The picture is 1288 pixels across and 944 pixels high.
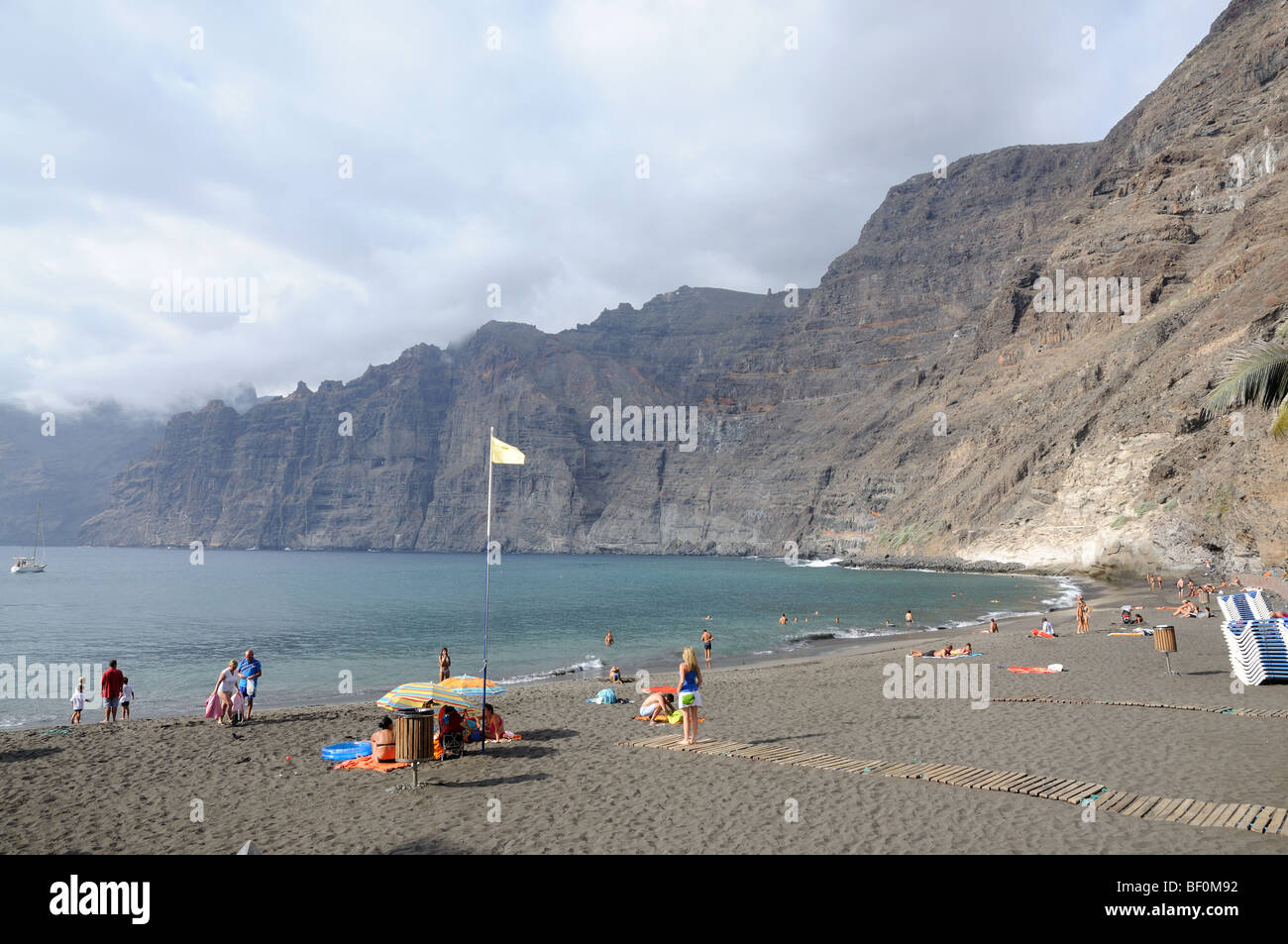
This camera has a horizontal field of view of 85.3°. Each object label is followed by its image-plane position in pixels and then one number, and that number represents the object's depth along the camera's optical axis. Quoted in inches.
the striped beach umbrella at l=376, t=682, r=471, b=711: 525.0
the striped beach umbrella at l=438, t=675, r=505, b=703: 539.2
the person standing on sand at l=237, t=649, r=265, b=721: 649.0
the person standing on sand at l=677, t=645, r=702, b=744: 494.9
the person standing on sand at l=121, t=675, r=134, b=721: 745.6
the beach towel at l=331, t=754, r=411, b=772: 471.9
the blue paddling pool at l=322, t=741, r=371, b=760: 504.1
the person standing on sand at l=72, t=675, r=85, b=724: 743.7
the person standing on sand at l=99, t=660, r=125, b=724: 698.8
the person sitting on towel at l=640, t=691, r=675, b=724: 607.8
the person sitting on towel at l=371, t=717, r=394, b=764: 478.0
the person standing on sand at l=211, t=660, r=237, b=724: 641.6
